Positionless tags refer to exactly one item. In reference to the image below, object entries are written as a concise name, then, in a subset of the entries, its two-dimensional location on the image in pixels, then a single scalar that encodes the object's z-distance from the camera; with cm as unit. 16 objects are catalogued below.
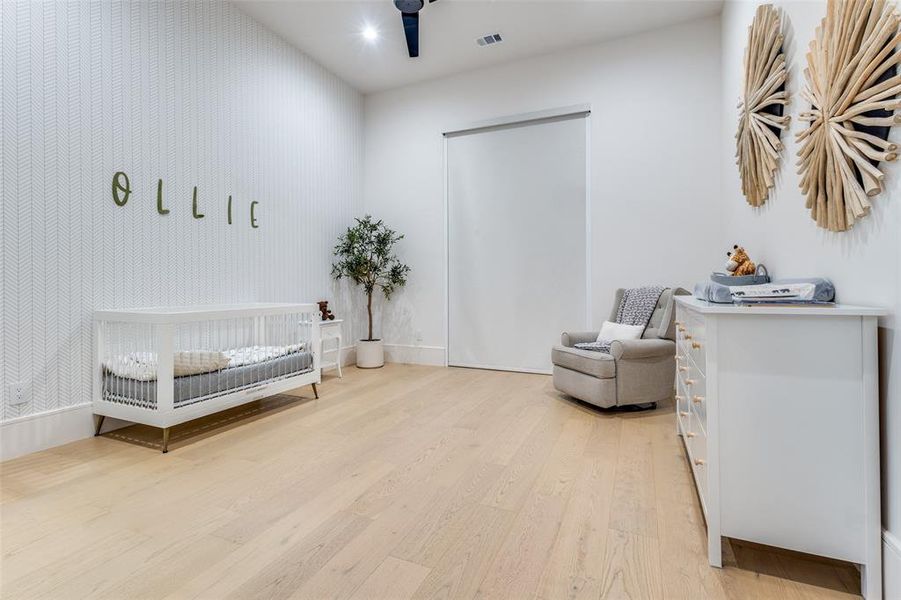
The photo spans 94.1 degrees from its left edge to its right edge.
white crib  232
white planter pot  456
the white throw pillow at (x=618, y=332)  318
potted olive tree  448
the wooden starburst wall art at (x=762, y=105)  208
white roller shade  409
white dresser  120
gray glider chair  286
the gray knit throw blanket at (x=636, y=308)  329
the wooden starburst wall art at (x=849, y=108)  123
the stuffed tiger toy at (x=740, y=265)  221
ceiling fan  321
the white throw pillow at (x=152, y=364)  238
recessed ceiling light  373
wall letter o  264
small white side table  406
